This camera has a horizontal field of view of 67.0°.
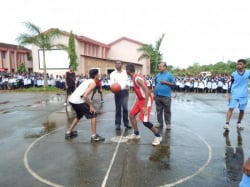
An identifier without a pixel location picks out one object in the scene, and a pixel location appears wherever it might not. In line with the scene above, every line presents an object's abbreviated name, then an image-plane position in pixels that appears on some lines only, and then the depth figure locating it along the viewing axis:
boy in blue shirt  4.75
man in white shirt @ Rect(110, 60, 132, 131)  4.85
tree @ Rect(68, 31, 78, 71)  22.01
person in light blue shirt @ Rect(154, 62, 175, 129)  4.89
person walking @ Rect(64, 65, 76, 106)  7.84
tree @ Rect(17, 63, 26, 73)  32.57
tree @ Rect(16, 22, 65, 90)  15.36
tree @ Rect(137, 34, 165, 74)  20.37
